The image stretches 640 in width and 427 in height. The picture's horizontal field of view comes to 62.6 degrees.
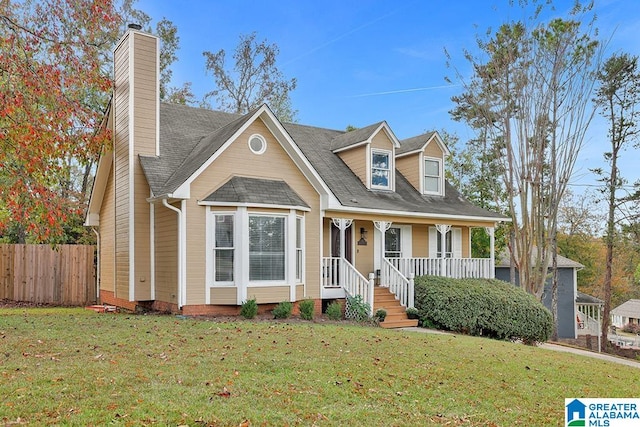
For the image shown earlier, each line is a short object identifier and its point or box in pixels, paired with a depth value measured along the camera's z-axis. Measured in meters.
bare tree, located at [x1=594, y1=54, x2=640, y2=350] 26.11
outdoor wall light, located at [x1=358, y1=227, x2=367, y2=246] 17.35
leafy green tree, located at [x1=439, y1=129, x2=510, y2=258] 26.47
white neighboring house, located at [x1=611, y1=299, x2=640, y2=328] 46.66
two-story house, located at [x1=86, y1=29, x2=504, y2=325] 13.00
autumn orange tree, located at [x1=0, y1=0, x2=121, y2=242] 10.04
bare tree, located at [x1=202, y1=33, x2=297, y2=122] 29.95
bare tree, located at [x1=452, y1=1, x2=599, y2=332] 17.75
